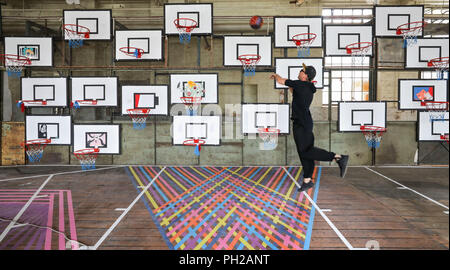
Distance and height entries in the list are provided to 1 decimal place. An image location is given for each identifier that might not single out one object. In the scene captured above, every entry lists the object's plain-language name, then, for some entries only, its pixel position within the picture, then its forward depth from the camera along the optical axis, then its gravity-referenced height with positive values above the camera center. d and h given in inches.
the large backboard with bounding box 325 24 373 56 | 307.1 +95.5
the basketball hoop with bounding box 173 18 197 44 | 304.2 +107.8
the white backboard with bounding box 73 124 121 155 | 304.3 -15.0
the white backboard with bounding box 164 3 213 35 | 305.4 +118.9
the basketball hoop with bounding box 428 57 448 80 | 305.8 +67.8
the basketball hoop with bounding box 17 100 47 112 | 302.4 +22.9
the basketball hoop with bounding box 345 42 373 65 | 304.8 +82.9
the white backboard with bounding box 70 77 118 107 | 306.2 +37.5
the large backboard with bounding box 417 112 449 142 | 310.8 -2.7
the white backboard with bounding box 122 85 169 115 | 306.3 +29.8
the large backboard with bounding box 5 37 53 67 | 311.7 +83.6
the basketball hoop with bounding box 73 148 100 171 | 300.8 -37.3
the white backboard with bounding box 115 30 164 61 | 308.8 +89.7
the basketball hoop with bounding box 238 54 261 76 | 304.7 +70.4
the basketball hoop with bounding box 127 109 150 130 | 304.7 +9.2
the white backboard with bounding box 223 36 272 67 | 306.8 +84.0
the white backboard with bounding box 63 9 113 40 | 307.9 +113.7
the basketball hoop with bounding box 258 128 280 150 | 316.5 -17.3
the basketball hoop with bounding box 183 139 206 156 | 299.7 -19.7
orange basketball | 288.8 +106.7
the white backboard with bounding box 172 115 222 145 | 305.6 -3.8
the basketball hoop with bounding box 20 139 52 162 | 319.8 -31.1
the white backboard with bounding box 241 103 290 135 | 307.0 +9.6
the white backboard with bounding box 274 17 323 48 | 303.6 +104.1
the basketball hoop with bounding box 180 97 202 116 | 305.0 +23.5
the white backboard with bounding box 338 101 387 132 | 308.3 +9.1
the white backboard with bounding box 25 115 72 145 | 305.6 -4.5
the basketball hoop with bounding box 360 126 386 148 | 316.5 -14.3
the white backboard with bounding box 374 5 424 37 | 304.7 +116.9
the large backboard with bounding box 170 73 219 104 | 306.7 +43.5
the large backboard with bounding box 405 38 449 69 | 305.9 +81.0
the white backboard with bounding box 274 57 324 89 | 301.4 +63.7
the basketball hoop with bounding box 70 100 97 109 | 305.0 +23.0
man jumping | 154.7 +3.4
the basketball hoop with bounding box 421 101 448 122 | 310.3 +16.2
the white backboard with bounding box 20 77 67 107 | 306.3 +38.1
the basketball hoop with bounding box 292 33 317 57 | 300.4 +90.9
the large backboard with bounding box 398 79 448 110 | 310.3 +37.3
